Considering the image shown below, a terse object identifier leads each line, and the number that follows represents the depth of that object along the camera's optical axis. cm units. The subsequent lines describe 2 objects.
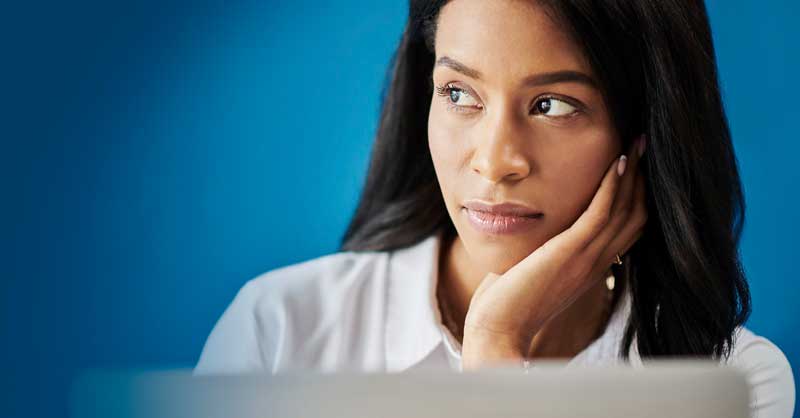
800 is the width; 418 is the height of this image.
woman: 125
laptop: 64
